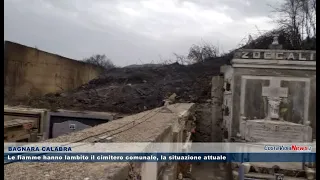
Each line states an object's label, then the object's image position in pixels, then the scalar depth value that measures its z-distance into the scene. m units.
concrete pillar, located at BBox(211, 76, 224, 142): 7.32
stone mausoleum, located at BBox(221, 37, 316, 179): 4.77
